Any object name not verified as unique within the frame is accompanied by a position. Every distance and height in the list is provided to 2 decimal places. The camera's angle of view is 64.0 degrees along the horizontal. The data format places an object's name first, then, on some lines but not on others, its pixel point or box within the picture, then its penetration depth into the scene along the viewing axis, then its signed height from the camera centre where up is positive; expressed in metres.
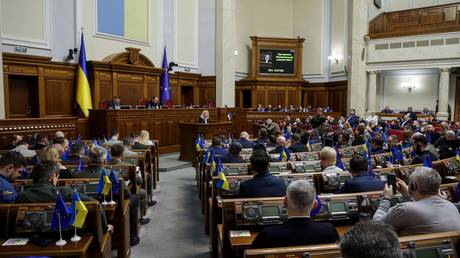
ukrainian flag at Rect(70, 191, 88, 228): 2.60 -0.71
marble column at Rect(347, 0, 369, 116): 15.61 +2.45
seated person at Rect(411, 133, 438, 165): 5.45 -0.51
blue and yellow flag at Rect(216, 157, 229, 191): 3.74 -0.70
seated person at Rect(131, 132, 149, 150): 6.86 -0.62
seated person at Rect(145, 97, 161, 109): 11.46 +0.28
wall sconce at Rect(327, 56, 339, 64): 17.33 +2.64
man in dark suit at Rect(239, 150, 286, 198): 3.43 -0.66
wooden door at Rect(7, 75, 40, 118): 9.54 +0.41
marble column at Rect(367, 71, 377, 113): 16.09 +1.03
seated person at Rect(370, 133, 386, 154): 6.07 -0.49
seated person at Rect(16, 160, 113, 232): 2.96 -0.64
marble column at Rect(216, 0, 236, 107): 15.06 +2.68
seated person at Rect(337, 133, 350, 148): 7.54 -0.53
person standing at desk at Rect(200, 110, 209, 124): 10.05 -0.13
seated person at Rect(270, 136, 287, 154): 6.12 -0.50
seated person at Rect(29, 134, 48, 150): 6.40 -0.54
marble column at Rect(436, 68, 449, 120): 14.66 +0.84
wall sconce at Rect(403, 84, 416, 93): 16.42 +1.24
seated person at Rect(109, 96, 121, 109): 10.50 +0.24
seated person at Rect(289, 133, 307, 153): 6.56 -0.57
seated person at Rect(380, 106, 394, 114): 15.41 +0.15
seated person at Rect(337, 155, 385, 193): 3.47 -0.63
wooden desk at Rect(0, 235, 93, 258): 2.42 -0.93
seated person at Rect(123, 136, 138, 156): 5.72 -0.57
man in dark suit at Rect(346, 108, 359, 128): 12.16 -0.19
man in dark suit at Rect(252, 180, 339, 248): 2.19 -0.70
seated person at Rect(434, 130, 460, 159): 6.48 -0.53
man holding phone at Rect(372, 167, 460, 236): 2.33 -0.62
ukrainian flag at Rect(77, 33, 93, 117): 10.46 +0.82
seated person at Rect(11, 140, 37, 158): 5.77 -0.61
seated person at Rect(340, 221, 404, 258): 1.33 -0.47
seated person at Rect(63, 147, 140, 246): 3.97 -0.59
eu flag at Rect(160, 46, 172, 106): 13.25 +0.97
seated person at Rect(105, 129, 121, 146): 6.66 -0.50
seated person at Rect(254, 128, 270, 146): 7.73 -0.47
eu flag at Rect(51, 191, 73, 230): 2.59 -0.73
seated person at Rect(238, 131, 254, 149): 7.25 -0.55
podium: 9.66 -0.54
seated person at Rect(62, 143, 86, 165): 4.86 -0.58
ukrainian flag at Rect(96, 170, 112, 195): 3.45 -0.69
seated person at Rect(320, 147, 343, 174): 4.26 -0.53
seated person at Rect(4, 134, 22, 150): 6.53 -0.53
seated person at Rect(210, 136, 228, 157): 6.13 -0.60
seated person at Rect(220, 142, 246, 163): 5.30 -0.61
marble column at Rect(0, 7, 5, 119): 7.99 +0.28
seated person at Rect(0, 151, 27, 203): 3.13 -0.56
